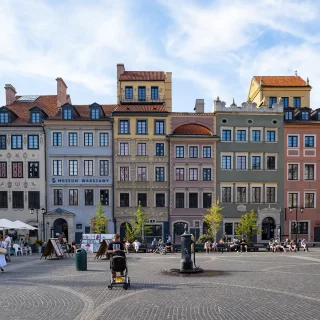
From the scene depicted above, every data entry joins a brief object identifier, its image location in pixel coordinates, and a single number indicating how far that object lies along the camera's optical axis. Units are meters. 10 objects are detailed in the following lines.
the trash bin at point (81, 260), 18.25
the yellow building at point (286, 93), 44.44
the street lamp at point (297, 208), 37.53
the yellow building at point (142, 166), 40.28
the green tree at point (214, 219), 38.38
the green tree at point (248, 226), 38.17
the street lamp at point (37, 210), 36.72
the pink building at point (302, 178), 40.81
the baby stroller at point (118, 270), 12.94
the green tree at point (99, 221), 37.53
